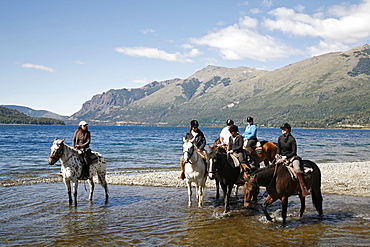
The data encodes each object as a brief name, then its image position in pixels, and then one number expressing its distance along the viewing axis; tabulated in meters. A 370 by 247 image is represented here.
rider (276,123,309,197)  10.76
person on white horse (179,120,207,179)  13.23
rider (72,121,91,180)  13.36
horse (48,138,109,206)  12.38
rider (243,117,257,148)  15.32
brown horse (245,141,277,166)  16.54
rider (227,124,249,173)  12.79
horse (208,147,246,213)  11.35
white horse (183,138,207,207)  11.95
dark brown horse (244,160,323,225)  10.42
